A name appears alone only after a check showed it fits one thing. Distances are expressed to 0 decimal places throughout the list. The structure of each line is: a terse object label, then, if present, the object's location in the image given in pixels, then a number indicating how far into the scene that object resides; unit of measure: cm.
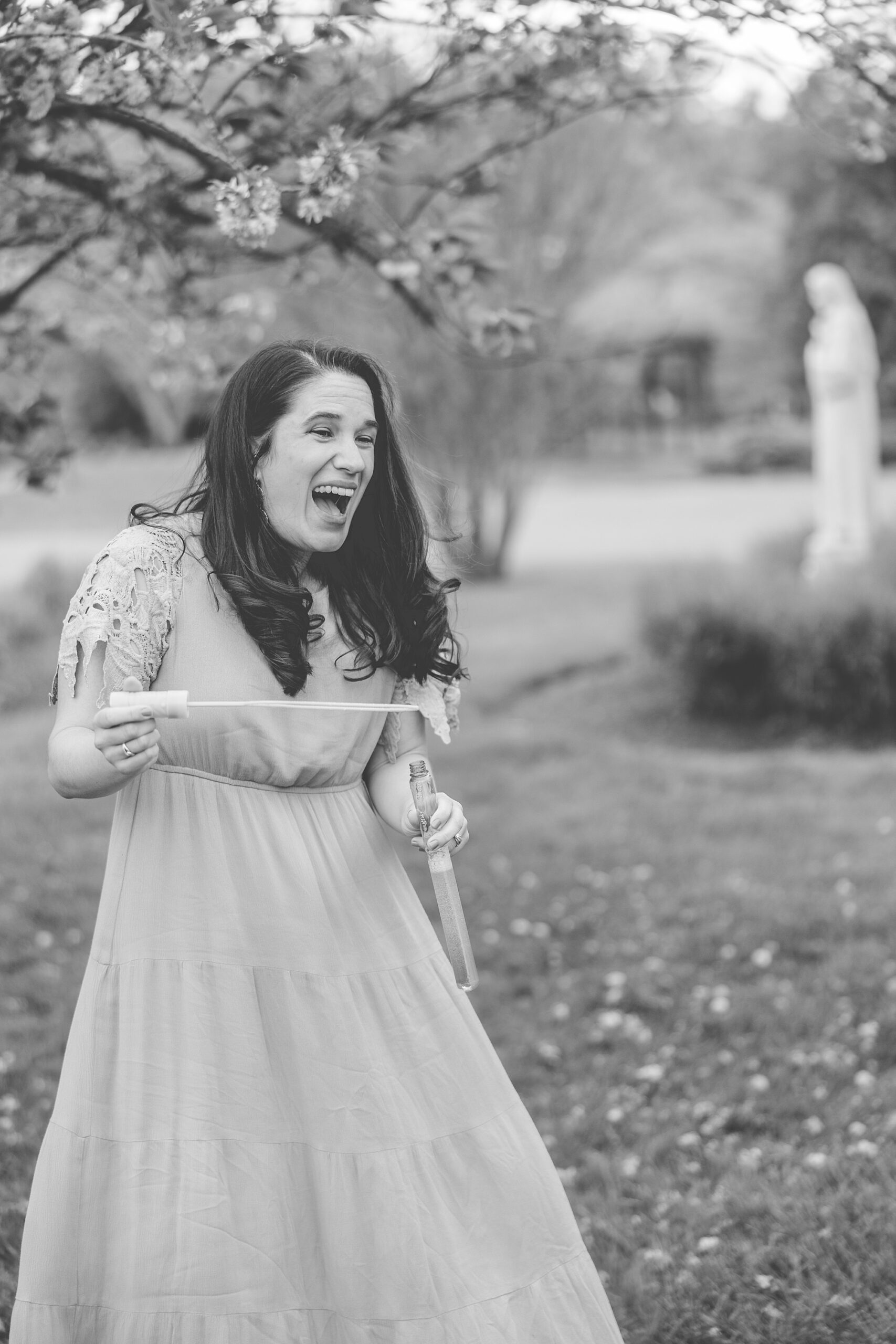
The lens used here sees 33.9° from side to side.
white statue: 1107
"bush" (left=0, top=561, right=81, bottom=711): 1007
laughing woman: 207
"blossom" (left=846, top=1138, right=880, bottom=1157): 351
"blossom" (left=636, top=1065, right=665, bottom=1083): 414
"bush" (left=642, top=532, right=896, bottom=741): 831
